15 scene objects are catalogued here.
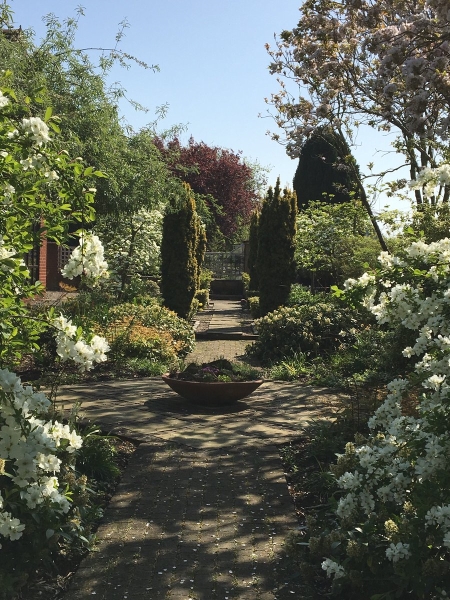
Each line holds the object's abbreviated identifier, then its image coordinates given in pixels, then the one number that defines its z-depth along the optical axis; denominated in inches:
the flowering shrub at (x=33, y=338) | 113.7
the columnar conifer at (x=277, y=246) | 597.6
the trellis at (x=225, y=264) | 1312.7
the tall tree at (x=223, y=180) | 1483.8
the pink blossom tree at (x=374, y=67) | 338.3
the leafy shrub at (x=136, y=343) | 408.8
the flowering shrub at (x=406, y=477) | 119.2
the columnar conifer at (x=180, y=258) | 605.3
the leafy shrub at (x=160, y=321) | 466.3
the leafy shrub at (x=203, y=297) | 850.2
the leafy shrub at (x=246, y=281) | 991.6
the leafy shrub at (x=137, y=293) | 564.5
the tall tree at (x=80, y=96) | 392.5
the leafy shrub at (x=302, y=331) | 452.4
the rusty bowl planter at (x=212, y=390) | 285.3
